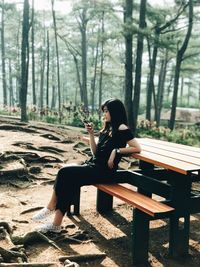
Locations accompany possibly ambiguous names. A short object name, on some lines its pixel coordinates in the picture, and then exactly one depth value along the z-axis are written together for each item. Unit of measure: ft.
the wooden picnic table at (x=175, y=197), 12.74
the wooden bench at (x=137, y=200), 12.10
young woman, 14.56
